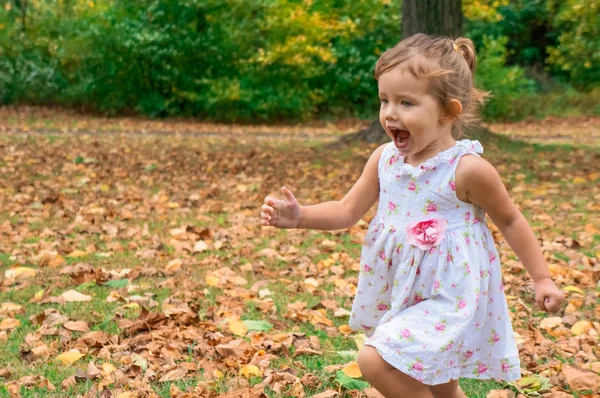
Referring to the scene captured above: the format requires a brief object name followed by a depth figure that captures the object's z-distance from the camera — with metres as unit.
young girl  2.38
